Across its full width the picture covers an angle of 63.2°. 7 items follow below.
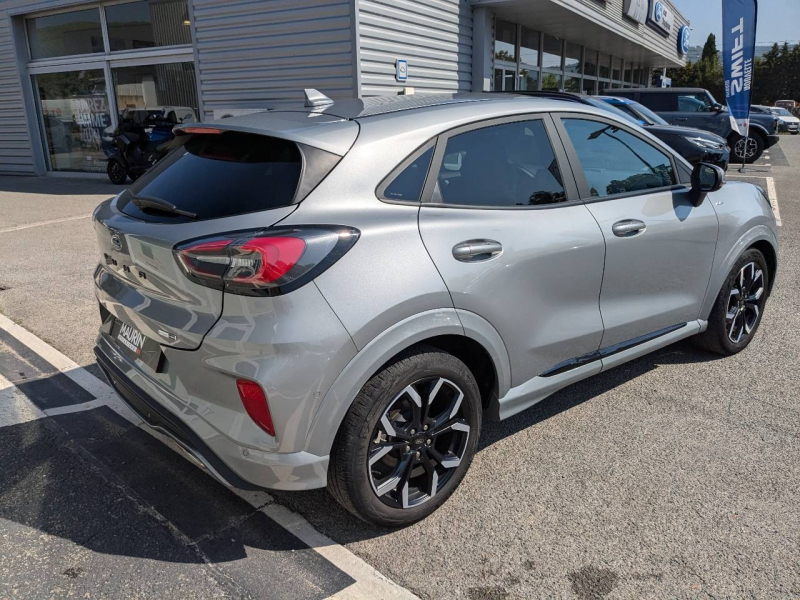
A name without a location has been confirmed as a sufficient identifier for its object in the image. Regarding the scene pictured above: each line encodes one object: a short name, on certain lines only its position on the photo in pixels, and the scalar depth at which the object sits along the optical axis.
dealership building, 10.55
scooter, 13.41
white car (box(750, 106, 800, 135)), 36.22
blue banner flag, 13.53
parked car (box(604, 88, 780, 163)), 16.17
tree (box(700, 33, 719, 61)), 72.57
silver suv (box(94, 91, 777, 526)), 2.25
